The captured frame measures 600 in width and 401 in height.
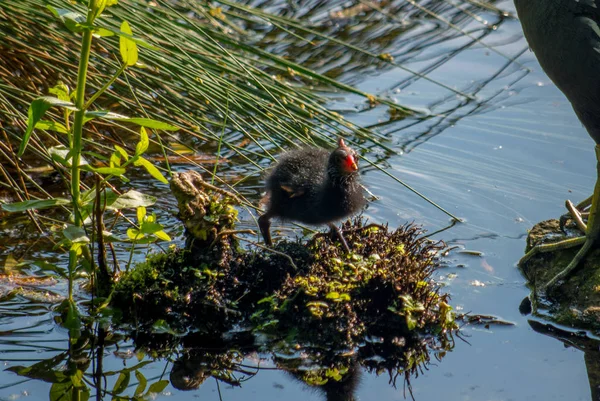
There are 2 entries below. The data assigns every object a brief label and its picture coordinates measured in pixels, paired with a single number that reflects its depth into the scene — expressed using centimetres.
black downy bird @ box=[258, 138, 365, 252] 676
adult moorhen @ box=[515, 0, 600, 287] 659
